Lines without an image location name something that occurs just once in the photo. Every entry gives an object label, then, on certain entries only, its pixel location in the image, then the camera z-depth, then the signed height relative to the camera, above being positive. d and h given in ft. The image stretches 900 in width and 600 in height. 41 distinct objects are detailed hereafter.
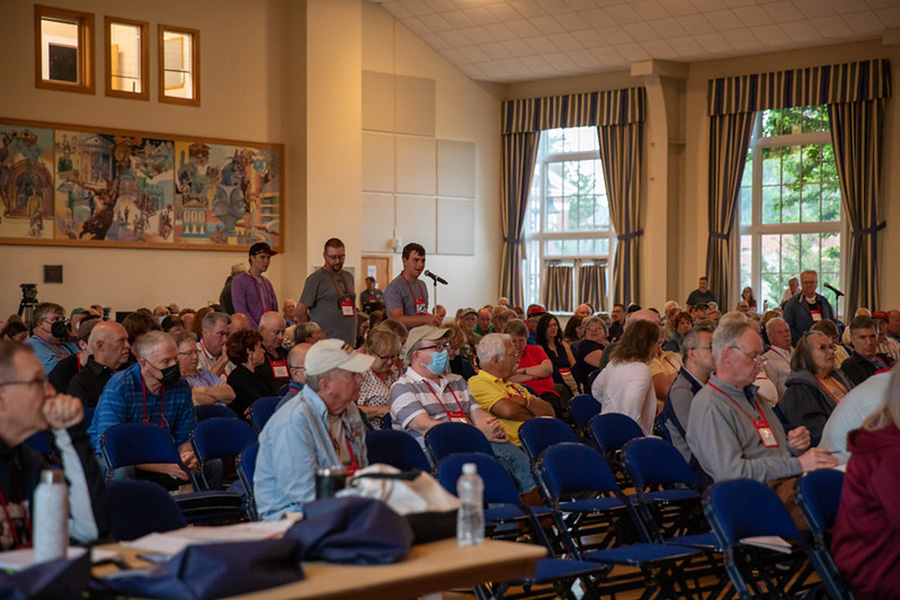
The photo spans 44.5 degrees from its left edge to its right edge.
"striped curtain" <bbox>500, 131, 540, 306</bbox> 66.03 +4.14
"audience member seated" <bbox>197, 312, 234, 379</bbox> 25.05 -1.66
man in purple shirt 32.58 -0.83
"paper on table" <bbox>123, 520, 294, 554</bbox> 9.37 -2.38
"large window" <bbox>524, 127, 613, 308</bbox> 64.75 +3.46
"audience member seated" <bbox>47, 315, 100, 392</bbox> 21.29 -2.01
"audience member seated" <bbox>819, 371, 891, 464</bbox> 15.87 -2.15
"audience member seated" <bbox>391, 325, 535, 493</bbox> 18.79 -2.37
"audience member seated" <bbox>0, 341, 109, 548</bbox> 9.63 -1.62
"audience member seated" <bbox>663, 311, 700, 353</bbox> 37.93 -1.96
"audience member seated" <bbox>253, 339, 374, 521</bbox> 12.32 -1.93
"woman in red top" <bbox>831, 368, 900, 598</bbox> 11.61 -2.57
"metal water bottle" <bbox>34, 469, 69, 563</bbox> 8.43 -1.96
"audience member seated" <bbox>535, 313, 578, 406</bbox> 31.38 -2.42
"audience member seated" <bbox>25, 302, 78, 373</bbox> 27.84 -1.49
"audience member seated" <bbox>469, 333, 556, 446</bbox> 20.07 -2.31
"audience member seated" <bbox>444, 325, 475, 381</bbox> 28.20 -2.58
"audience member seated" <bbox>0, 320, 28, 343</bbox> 28.14 -1.63
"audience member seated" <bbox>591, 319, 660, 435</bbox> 21.79 -2.21
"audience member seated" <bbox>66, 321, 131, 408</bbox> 19.57 -1.66
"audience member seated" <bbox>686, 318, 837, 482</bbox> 15.40 -2.34
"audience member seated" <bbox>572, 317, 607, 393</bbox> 30.30 -2.55
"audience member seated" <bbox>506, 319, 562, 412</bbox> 26.55 -2.49
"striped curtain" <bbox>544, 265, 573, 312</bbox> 65.51 -1.29
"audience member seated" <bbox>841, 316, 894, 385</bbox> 25.09 -1.96
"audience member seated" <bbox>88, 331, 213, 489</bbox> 17.85 -2.14
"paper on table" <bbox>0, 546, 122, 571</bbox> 8.45 -2.31
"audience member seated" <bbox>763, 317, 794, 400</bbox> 25.44 -2.09
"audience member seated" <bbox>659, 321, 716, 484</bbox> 18.26 -1.97
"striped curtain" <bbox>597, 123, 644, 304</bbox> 61.11 +3.95
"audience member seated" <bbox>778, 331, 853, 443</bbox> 19.84 -2.23
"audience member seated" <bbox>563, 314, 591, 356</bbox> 35.70 -2.09
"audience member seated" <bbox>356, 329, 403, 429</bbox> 20.72 -2.16
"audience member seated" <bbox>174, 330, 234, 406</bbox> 21.42 -2.05
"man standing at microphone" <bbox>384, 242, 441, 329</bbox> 28.76 -0.74
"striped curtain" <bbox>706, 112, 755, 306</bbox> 58.49 +3.86
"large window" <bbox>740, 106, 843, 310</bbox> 56.90 +3.33
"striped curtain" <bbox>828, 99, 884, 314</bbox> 53.67 +3.95
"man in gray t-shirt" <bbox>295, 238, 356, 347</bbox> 29.25 -0.80
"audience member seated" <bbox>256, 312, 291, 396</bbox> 23.63 -1.70
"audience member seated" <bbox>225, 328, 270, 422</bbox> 22.27 -2.14
